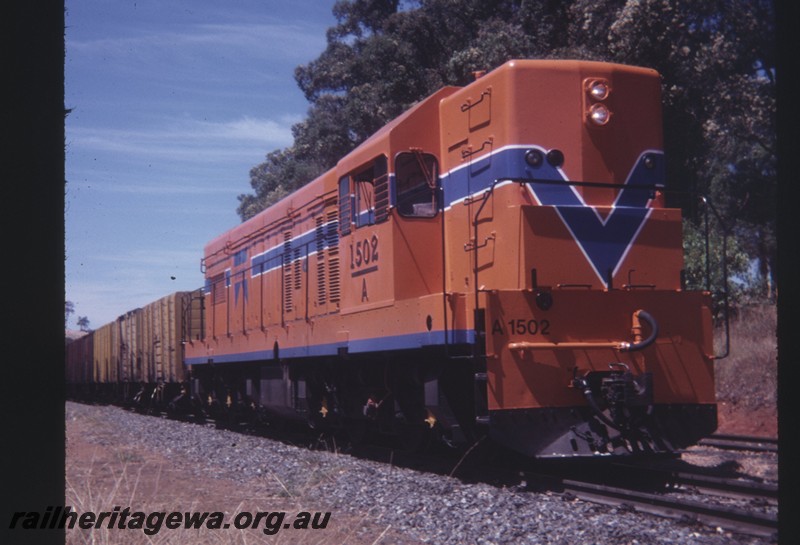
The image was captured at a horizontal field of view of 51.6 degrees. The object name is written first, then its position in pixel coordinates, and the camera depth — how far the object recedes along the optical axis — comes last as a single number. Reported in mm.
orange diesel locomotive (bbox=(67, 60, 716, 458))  7598
